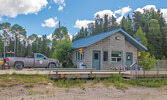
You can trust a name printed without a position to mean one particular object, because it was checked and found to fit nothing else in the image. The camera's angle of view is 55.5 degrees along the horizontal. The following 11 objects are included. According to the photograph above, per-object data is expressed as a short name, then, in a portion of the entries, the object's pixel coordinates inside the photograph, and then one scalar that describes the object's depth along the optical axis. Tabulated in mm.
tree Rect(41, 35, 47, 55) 58797
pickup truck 14672
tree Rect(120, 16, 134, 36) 55794
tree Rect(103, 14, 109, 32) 71538
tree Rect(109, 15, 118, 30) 79581
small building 19156
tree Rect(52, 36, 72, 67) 22781
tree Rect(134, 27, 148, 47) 44675
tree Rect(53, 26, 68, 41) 64875
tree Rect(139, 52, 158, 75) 12906
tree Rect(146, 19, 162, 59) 48497
